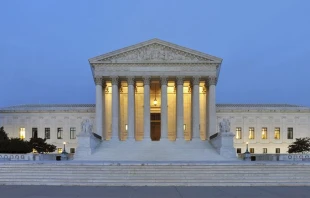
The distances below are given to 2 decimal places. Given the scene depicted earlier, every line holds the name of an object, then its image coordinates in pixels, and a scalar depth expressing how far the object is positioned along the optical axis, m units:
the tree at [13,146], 53.28
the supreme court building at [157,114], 56.84
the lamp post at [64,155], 45.74
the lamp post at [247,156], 45.78
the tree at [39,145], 62.25
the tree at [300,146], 66.61
